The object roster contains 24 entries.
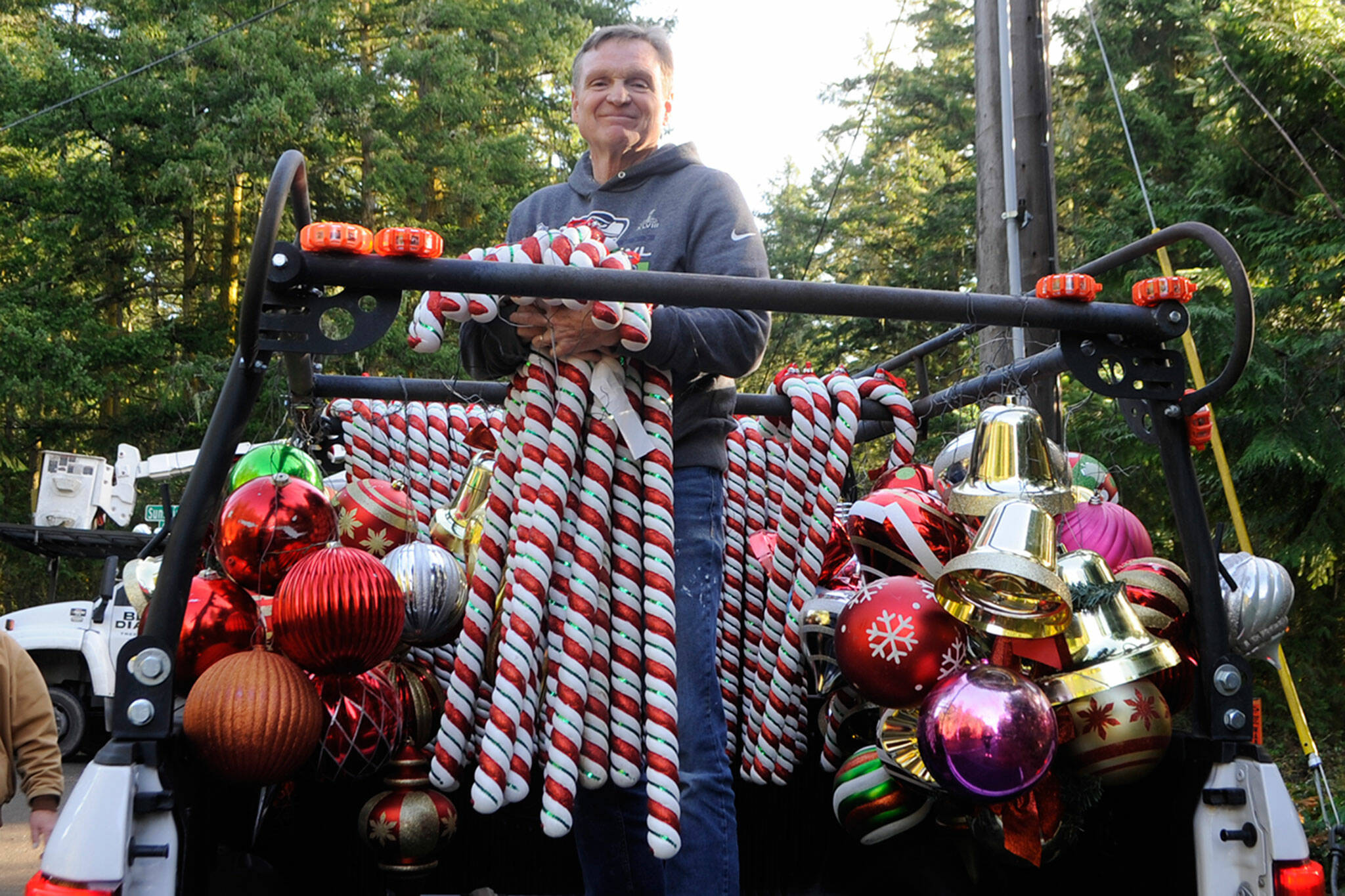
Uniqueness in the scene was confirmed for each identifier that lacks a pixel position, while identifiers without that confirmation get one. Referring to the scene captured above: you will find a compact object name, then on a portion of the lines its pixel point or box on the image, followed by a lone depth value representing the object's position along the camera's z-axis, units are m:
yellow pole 4.01
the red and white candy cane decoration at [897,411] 3.23
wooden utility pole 5.24
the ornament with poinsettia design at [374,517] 3.06
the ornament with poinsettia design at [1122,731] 2.16
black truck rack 1.90
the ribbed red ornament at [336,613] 2.18
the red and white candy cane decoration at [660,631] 2.05
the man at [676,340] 2.14
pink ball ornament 2.84
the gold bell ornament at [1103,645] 2.17
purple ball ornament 1.97
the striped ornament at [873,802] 2.46
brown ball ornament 2.03
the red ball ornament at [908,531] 2.55
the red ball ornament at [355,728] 2.39
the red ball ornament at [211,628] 2.33
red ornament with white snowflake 2.27
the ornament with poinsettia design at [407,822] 2.45
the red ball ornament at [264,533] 2.50
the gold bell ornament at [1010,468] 2.31
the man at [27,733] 2.98
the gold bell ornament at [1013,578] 2.03
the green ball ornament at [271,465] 3.03
